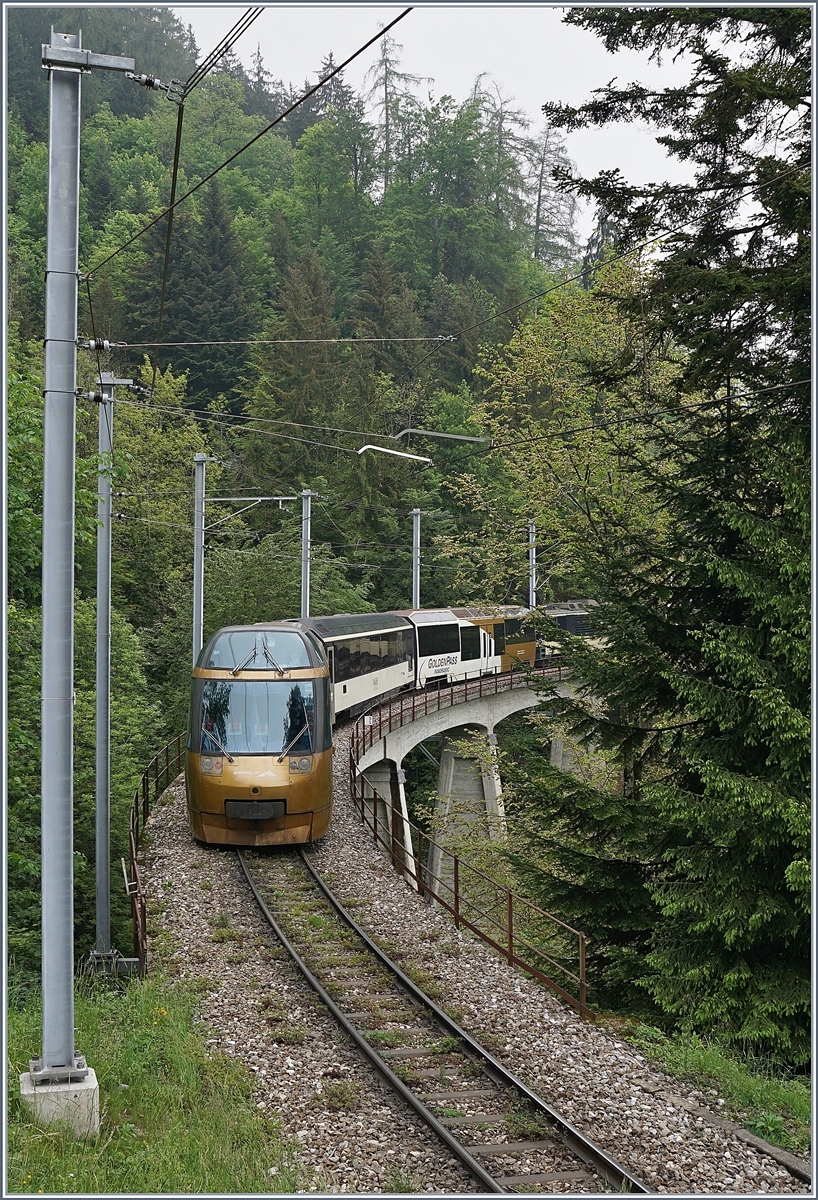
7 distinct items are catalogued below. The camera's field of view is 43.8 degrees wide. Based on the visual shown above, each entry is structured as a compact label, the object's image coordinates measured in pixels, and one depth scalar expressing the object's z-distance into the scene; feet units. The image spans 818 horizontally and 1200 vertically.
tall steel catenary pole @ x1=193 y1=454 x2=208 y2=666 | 67.67
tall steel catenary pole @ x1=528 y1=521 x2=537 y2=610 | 68.21
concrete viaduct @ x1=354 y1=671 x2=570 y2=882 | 87.86
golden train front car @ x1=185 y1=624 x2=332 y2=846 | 46.29
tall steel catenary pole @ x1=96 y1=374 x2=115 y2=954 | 43.86
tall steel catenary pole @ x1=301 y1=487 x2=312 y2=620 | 87.40
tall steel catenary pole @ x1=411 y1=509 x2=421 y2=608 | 122.01
